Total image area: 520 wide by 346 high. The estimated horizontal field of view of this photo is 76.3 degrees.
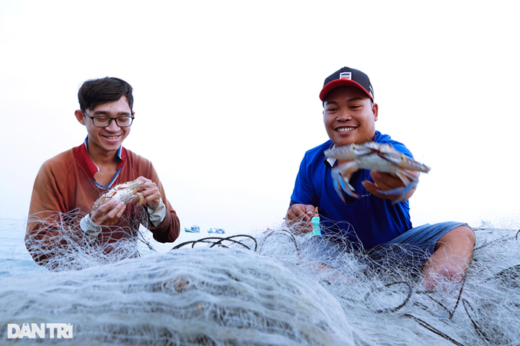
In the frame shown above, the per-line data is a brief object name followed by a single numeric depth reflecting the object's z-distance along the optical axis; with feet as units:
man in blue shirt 4.99
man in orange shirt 5.07
